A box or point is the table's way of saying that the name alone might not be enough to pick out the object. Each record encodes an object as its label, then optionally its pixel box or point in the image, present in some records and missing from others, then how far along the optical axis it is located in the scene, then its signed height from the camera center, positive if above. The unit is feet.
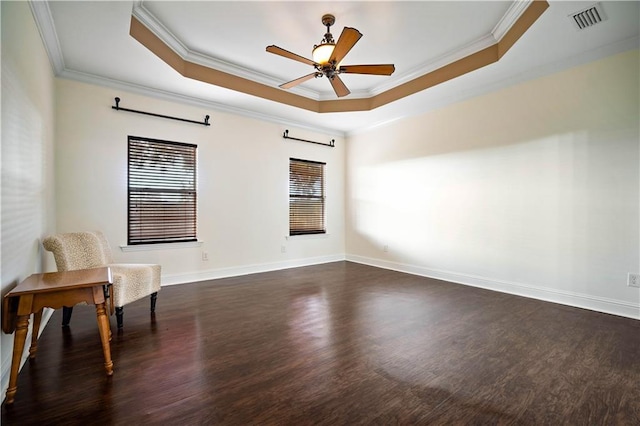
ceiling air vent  8.17 +5.57
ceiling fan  8.93 +4.83
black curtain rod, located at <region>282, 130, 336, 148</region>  17.51 +4.45
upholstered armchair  8.02 -1.72
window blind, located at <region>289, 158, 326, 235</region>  18.26 +0.84
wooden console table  5.37 -1.77
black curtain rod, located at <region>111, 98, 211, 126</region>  12.35 +4.30
